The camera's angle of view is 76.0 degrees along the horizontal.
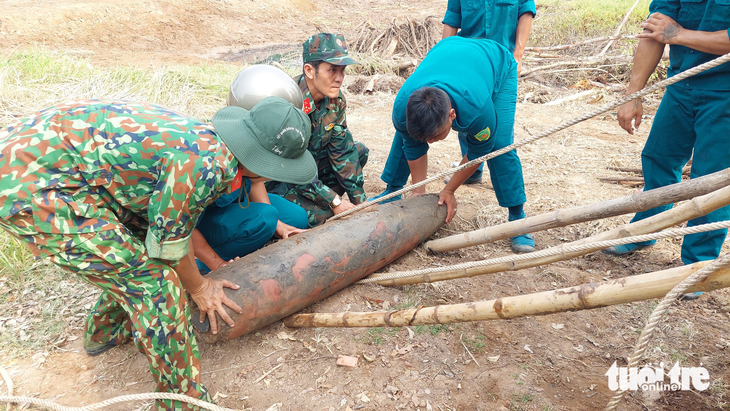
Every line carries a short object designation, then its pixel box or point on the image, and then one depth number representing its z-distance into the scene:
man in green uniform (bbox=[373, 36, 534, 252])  2.65
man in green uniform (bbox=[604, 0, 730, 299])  2.58
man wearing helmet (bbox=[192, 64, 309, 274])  2.66
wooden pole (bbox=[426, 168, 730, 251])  2.18
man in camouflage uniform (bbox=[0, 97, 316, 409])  1.71
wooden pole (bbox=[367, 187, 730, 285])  2.10
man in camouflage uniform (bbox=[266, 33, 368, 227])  3.23
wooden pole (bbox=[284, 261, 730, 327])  1.49
